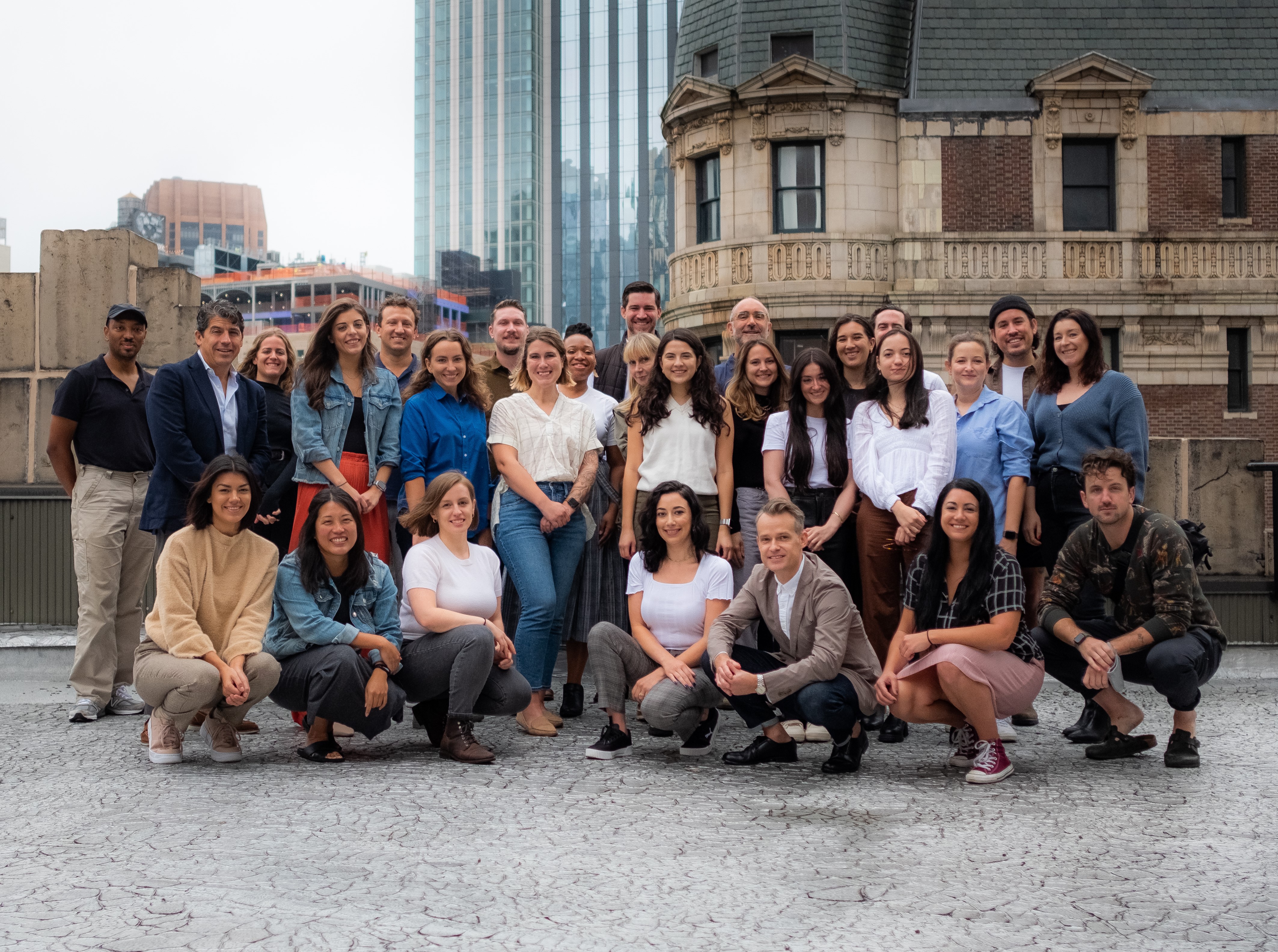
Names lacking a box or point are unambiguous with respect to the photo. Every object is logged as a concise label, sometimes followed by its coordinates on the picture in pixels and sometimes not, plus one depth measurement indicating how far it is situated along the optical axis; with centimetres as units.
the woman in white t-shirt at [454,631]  558
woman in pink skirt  527
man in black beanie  682
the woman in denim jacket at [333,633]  543
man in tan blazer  532
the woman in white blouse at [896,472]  606
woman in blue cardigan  635
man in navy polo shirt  666
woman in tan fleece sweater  531
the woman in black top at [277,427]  691
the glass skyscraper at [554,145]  9156
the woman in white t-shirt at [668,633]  559
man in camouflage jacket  543
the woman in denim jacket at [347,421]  653
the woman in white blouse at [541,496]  629
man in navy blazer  636
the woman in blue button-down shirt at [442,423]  668
